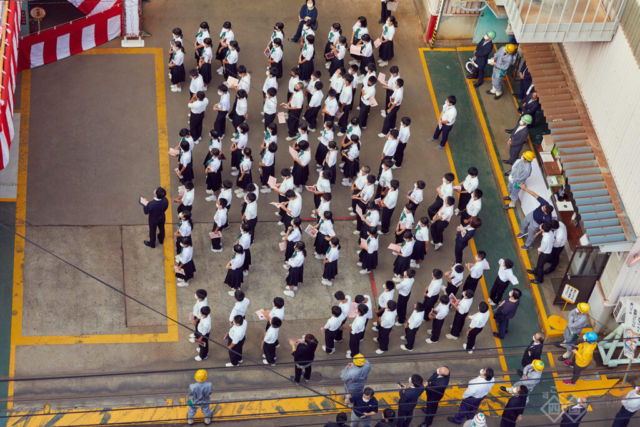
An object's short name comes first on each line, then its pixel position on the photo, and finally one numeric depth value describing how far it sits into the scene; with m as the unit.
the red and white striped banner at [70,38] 19.59
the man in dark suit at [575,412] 14.20
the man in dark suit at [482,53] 20.23
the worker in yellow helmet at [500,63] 19.97
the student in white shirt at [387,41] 20.42
